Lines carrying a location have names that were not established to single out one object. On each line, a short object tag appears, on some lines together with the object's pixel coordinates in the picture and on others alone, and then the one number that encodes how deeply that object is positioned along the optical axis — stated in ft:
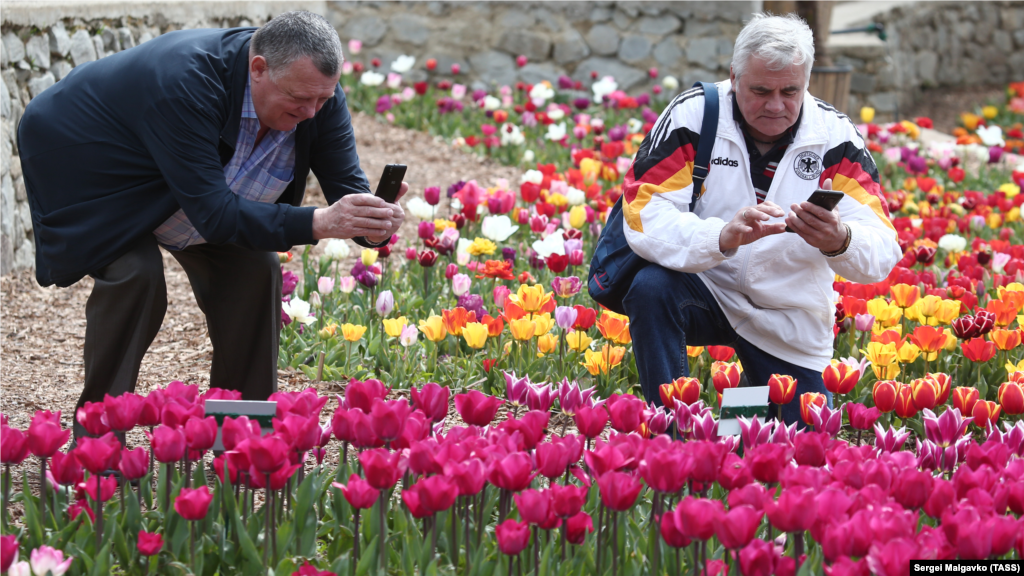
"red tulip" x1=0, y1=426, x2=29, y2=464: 25.60
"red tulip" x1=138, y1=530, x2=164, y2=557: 25.43
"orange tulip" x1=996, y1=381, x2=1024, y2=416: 27.02
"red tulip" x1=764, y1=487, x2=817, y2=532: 24.96
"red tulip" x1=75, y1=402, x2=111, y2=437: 25.92
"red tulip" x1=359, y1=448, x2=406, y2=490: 25.30
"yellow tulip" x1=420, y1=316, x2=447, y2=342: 28.63
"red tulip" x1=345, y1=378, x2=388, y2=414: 26.05
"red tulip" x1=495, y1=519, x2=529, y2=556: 25.15
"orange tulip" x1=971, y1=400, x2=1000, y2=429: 26.77
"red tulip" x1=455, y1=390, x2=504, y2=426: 26.06
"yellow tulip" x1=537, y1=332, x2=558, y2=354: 28.62
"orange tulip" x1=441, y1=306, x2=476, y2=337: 28.72
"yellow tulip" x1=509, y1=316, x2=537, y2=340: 28.40
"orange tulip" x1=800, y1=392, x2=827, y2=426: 26.46
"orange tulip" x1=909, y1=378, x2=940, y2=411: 26.90
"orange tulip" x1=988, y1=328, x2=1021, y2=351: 28.69
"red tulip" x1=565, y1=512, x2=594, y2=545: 25.39
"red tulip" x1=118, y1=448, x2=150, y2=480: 25.70
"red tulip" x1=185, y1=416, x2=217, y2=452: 25.69
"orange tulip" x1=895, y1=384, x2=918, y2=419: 26.97
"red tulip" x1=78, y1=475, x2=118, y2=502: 25.60
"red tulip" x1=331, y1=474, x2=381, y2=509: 25.38
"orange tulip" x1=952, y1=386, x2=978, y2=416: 26.92
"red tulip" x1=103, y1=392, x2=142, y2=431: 25.86
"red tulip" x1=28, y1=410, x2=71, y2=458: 25.65
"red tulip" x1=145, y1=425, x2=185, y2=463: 25.64
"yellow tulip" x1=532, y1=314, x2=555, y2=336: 28.50
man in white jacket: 27.72
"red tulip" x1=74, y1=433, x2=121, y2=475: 25.52
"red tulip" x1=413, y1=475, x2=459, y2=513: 25.18
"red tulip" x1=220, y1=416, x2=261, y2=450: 25.59
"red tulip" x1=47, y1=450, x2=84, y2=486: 25.67
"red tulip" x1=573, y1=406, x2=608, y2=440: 25.98
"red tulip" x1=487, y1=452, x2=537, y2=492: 25.36
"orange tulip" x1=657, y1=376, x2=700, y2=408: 26.70
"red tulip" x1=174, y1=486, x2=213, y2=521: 25.31
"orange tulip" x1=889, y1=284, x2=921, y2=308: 29.28
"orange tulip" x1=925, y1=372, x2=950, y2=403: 27.21
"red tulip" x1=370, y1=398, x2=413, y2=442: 25.71
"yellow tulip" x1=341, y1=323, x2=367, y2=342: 28.78
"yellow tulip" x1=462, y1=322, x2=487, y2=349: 28.47
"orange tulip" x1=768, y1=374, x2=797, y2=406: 26.79
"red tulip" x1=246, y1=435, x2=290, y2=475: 25.33
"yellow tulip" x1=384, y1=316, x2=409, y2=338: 28.99
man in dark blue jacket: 27.31
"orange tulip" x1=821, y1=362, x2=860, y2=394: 27.12
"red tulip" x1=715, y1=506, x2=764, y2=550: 24.90
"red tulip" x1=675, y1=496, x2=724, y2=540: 24.94
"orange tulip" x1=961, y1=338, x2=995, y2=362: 28.57
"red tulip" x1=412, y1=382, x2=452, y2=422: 26.13
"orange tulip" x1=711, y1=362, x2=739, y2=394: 27.13
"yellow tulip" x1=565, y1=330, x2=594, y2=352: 28.82
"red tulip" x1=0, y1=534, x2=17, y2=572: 24.96
